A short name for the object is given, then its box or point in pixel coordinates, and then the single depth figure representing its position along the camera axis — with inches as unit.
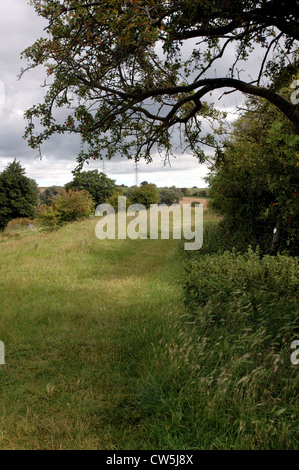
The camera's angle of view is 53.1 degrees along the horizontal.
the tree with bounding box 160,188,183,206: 2497.3
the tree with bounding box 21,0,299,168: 204.7
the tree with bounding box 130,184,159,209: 1966.0
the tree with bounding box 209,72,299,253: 402.3
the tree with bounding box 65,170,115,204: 2421.9
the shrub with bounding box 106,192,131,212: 1952.5
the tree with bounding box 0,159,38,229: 2030.0
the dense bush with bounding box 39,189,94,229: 1098.1
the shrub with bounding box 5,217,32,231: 1911.9
